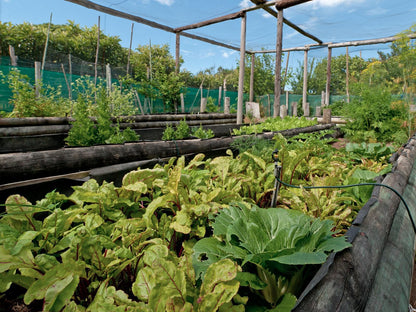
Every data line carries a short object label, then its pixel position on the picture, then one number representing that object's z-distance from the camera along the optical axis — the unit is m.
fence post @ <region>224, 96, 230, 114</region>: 12.19
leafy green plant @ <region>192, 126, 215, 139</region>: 5.27
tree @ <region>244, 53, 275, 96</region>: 18.80
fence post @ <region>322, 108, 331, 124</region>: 9.74
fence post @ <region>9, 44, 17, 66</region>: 8.65
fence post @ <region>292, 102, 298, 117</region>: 13.30
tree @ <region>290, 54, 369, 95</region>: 26.49
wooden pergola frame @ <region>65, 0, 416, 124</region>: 8.25
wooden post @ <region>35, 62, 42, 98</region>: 6.74
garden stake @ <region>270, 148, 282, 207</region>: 1.49
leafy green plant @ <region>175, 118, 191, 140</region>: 4.95
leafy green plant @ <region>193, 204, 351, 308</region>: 0.95
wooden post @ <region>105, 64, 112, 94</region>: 9.42
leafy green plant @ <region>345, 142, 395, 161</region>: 3.82
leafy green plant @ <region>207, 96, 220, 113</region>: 15.02
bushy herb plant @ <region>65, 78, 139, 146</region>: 3.63
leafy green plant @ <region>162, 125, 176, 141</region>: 4.79
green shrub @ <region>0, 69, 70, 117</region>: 5.77
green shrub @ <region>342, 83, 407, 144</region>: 6.31
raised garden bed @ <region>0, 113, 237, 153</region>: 4.06
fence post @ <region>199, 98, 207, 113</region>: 12.72
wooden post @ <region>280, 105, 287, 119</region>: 12.14
